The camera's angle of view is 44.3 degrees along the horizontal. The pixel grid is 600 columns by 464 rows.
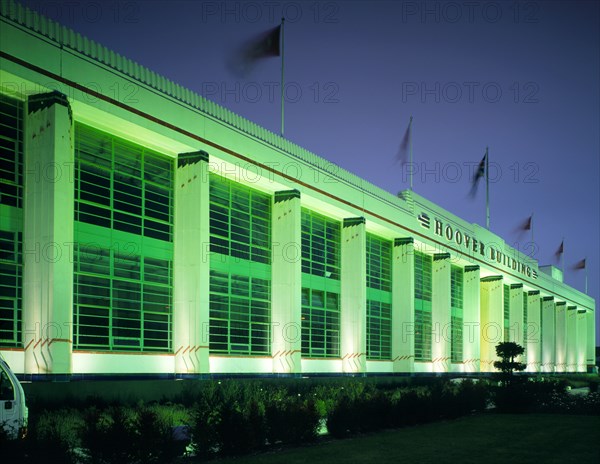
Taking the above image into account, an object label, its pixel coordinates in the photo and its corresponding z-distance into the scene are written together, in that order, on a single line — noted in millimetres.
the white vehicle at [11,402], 16000
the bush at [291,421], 19359
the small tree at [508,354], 43094
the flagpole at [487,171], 64125
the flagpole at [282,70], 35219
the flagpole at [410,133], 52562
